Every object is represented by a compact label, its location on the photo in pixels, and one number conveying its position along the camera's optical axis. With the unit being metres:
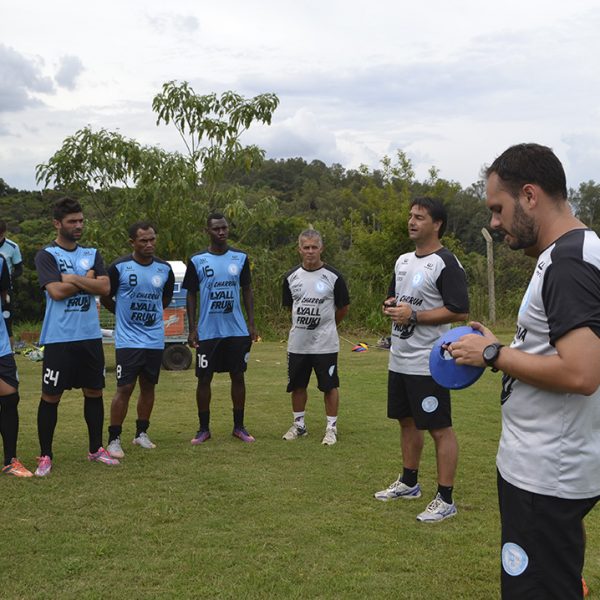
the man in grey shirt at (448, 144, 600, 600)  2.07
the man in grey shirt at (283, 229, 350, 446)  6.84
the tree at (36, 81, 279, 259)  14.40
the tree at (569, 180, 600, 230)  47.75
